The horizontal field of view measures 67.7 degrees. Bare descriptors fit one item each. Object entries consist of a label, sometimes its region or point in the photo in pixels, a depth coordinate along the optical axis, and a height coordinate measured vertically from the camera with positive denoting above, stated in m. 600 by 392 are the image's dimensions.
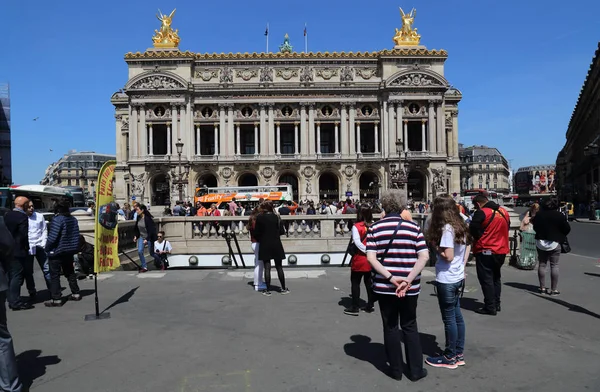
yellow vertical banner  8.41 -0.43
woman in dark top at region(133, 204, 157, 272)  13.97 -0.88
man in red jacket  8.06 -1.02
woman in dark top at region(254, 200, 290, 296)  9.84 -0.98
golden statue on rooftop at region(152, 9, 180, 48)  57.31 +21.16
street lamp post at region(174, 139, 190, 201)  51.33 +3.10
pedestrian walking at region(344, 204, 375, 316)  8.12 -1.32
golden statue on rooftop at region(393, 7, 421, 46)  58.41 +21.04
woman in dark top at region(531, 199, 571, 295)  9.28 -0.89
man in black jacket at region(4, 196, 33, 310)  8.69 -0.93
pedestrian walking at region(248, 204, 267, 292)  10.12 -1.55
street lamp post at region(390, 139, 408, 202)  35.67 +1.37
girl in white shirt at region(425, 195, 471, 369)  5.57 -0.99
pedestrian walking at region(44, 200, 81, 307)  9.07 -0.90
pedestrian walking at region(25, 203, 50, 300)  9.48 -0.93
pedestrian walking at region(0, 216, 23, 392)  4.70 -1.55
